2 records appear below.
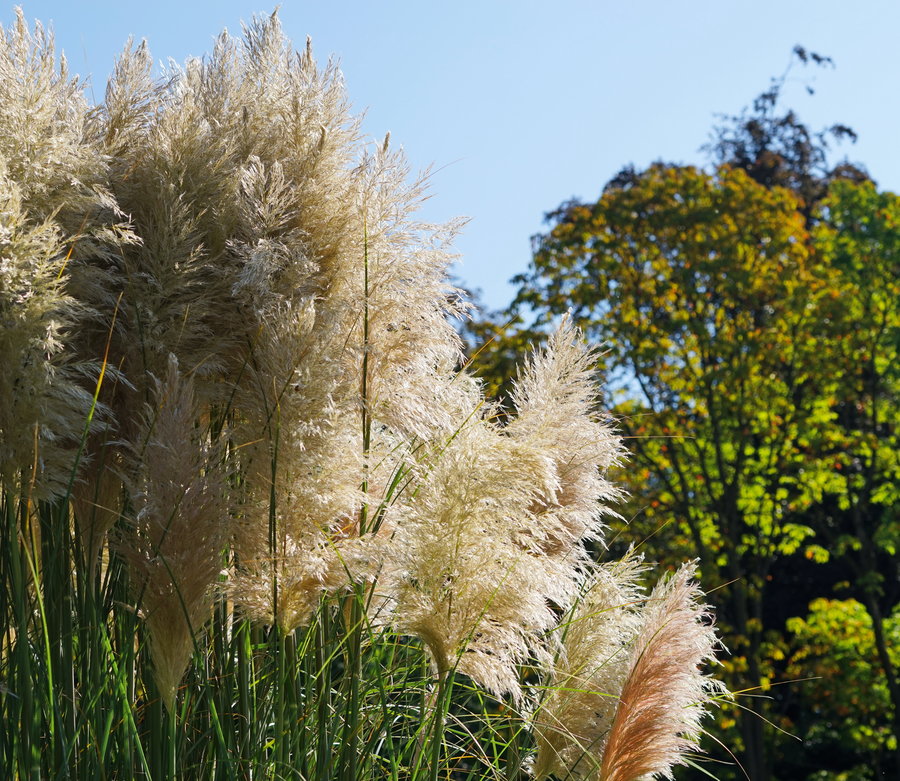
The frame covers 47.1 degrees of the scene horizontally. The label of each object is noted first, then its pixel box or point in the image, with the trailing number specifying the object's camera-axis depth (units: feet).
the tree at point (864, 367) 33.60
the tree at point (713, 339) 33.24
